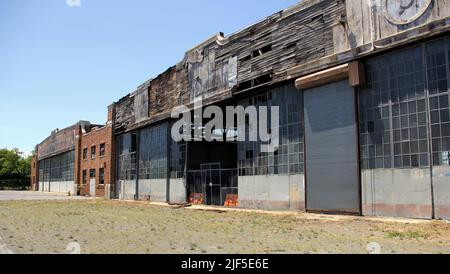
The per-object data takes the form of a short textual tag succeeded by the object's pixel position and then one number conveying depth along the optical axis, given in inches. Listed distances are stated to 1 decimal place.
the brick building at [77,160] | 2143.2
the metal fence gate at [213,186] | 1270.9
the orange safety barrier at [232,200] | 1239.1
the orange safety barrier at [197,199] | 1398.9
